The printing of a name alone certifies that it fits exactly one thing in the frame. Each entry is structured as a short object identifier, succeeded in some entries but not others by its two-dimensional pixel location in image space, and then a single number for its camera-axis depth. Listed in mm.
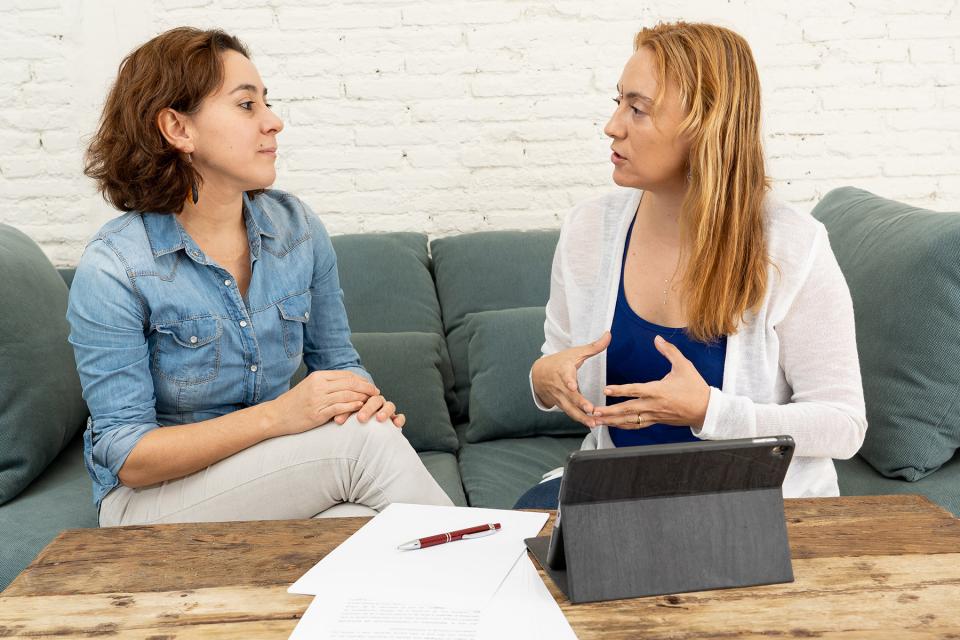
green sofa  1932
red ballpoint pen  1119
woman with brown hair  1474
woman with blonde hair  1474
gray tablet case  1001
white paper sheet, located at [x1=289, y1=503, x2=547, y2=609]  1011
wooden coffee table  953
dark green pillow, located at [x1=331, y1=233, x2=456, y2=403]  2473
